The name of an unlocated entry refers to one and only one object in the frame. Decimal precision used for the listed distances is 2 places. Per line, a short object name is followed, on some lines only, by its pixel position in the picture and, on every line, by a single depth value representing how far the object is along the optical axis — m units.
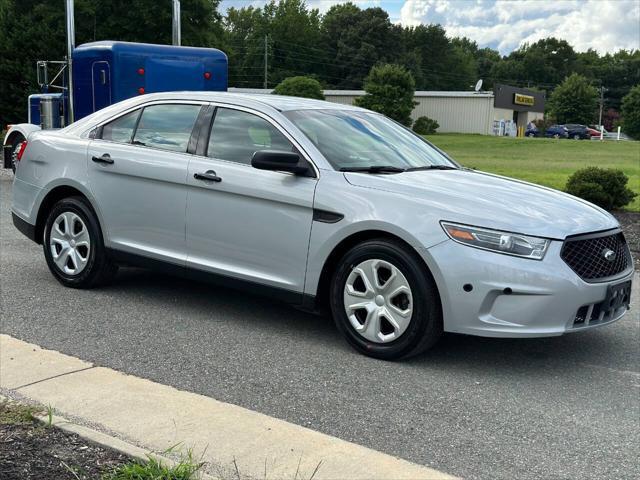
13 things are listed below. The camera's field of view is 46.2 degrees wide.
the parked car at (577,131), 79.69
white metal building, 70.19
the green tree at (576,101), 93.81
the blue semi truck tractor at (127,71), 12.34
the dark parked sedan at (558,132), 80.31
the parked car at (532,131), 86.09
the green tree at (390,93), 47.97
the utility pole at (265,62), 99.25
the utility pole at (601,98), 121.28
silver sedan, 4.51
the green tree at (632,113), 85.18
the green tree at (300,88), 40.00
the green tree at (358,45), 106.62
